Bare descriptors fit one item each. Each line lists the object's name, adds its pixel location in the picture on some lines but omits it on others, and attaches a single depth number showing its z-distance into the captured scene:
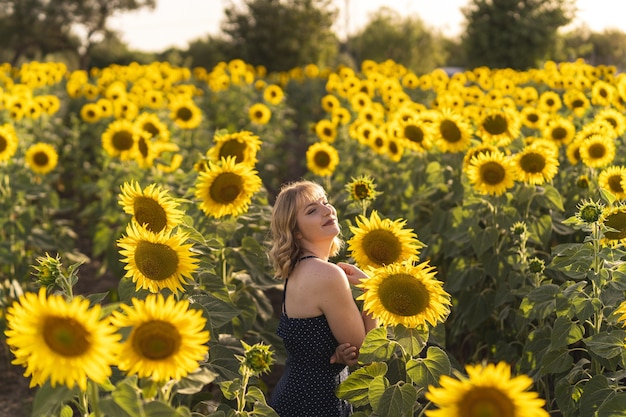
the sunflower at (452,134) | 5.75
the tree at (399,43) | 36.81
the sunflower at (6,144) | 6.47
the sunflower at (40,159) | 7.39
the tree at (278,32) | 27.84
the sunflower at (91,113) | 9.34
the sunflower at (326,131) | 8.03
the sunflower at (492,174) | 4.75
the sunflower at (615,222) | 3.45
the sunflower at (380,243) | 3.22
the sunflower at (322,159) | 6.30
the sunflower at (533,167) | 4.91
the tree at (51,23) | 41.88
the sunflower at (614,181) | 4.47
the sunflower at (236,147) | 4.85
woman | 3.29
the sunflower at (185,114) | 7.73
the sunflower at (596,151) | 5.45
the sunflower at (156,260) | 2.87
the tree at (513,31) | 27.08
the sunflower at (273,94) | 11.97
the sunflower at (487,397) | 1.74
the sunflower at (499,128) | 6.00
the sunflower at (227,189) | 4.05
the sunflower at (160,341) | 2.02
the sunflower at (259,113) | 9.23
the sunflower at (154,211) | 3.40
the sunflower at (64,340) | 1.93
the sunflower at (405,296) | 2.66
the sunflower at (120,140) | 6.48
